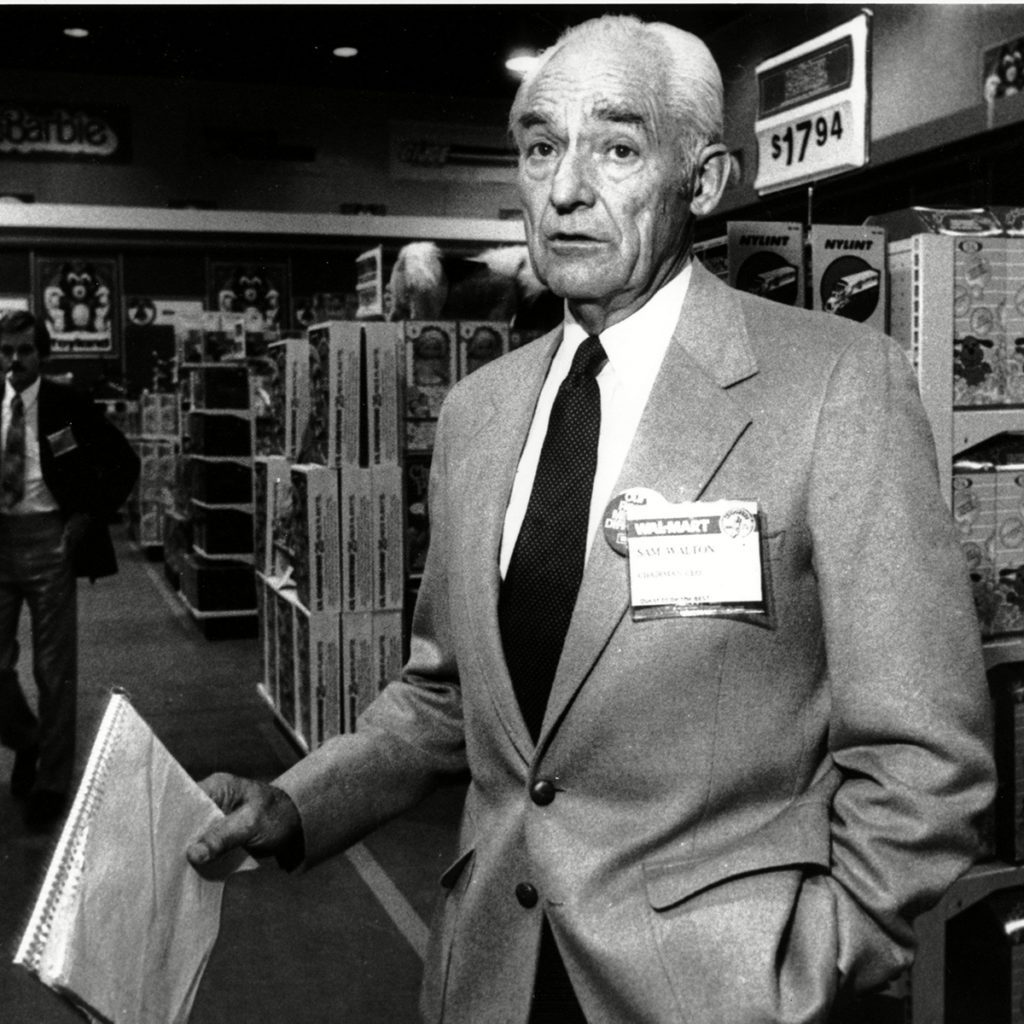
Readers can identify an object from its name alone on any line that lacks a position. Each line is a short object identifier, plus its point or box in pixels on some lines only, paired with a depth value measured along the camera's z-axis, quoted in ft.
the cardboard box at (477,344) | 17.87
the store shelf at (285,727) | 18.45
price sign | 9.05
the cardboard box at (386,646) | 17.65
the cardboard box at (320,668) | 17.38
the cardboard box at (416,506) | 17.88
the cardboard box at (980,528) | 7.39
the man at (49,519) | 15.90
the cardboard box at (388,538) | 17.43
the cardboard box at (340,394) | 17.10
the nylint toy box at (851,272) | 7.33
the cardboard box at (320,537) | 17.16
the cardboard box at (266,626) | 20.77
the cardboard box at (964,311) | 7.17
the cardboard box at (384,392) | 17.31
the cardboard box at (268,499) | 19.61
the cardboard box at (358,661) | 17.54
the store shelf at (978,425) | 7.30
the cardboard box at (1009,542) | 7.48
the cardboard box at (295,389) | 18.94
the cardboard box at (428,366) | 17.63
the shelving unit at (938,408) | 7.17
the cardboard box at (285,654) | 18.90
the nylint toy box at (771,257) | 7.47
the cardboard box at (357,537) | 17.26
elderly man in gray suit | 3.69
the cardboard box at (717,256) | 7.59
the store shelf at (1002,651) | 7.44
